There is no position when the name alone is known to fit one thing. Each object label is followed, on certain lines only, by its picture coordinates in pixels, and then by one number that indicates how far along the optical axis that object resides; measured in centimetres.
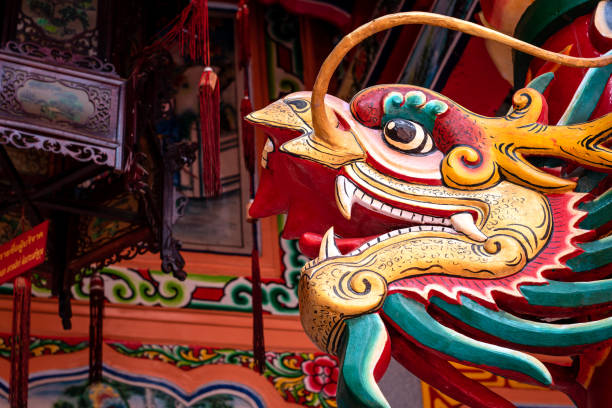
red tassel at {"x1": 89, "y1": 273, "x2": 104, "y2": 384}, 310
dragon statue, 159
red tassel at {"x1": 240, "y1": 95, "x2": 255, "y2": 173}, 293
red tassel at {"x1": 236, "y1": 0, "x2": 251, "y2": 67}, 317
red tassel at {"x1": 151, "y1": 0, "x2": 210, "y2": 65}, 267
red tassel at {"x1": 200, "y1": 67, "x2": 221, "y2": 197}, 259
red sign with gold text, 259
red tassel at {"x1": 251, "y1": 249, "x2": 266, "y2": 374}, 275
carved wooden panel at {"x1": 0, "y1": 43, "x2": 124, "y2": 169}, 273
